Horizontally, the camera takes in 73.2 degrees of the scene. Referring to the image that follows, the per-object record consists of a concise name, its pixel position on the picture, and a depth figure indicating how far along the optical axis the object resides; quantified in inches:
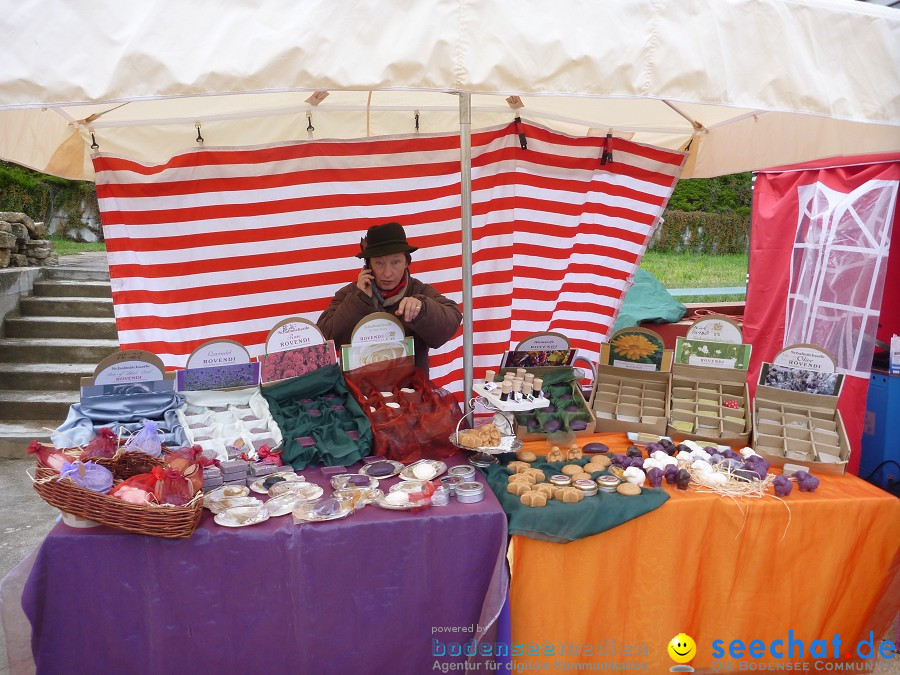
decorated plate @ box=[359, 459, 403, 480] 86.8
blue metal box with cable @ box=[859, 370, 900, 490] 135.4
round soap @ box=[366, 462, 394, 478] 86.6
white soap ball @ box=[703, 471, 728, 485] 84.8
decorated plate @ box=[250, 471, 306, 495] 82.3
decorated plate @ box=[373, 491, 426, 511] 77.3
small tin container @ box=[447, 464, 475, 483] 86.0
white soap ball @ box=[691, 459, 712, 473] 87.5
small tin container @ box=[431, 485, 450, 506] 79.3
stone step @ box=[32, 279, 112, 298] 258.1
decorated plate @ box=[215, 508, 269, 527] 74.0
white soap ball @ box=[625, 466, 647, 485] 85.9
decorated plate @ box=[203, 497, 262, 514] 76.9
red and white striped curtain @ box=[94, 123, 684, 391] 148.6
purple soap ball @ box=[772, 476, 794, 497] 83.0
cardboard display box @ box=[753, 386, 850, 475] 92.9
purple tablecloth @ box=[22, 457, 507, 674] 72.6
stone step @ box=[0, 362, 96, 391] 218.4
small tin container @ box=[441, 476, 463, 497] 82.3
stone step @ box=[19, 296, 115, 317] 248.7
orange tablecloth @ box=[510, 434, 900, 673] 80.3
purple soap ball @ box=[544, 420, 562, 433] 100.8
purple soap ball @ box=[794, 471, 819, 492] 84.7
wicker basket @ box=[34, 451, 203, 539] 69.0
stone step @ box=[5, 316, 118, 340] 239.6
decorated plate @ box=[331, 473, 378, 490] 83.6
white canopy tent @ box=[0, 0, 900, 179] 58.7
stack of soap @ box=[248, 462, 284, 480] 86.2
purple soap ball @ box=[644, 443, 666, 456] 95.0
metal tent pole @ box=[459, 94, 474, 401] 88.0
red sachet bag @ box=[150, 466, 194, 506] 71.6
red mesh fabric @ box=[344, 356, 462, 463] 92.9
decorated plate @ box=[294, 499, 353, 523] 74.8
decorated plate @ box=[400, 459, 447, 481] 85.9
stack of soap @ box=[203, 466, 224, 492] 82.7
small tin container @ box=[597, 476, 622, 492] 83.8
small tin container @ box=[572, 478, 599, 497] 82.0
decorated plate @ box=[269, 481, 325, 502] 80.0
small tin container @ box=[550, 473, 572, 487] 83.8
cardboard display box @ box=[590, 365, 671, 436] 105.0
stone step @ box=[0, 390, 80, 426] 206.4
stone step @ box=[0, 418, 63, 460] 188.4
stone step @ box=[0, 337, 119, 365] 230.1
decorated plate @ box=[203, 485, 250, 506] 79.1
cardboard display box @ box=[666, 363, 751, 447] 100.5
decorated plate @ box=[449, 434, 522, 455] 88.3
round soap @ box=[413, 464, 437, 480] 85.8
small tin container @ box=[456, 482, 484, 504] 80.3
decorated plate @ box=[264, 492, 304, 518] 77.0
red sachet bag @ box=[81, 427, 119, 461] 77.5
